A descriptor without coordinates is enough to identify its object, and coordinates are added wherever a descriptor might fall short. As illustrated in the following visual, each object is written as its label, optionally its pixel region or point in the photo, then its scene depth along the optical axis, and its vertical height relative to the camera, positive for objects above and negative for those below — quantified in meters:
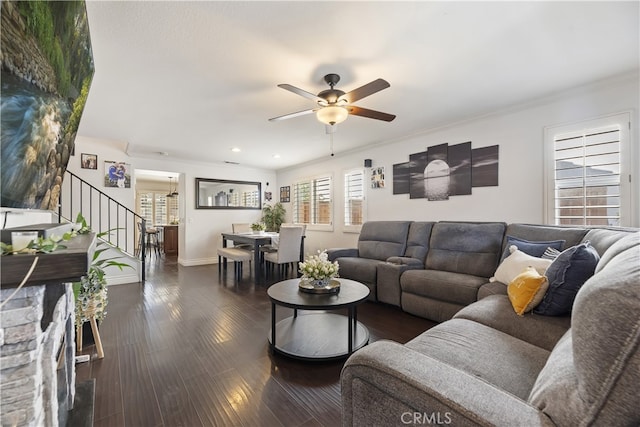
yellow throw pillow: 1.67 -0.50
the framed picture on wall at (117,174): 4.86 +0.73
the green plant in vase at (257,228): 5.61 -0.31
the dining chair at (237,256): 4.64 -0.75
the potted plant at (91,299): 2.02 -0.66
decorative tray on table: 2.28 -0.64
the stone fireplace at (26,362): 0.78 -0.46
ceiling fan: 2.26 +0.99
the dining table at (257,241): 4.46 -0.49
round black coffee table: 2.06 -1.10
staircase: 4.50 +0.04
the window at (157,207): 9.54 +0.23
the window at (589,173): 2.48 +0.40
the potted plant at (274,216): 6.84 -0.07
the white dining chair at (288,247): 4.46 -0.57
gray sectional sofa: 0.58 -0.51
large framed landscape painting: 0.91 +0.50
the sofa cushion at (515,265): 2.05 -0.42
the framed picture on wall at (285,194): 6.88 +0.50
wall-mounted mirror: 6.19 +0.47
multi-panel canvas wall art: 3.41 +0.59
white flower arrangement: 2.35 -0.49
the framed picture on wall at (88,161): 4.63 +0.92
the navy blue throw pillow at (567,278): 1.55 -0.38
